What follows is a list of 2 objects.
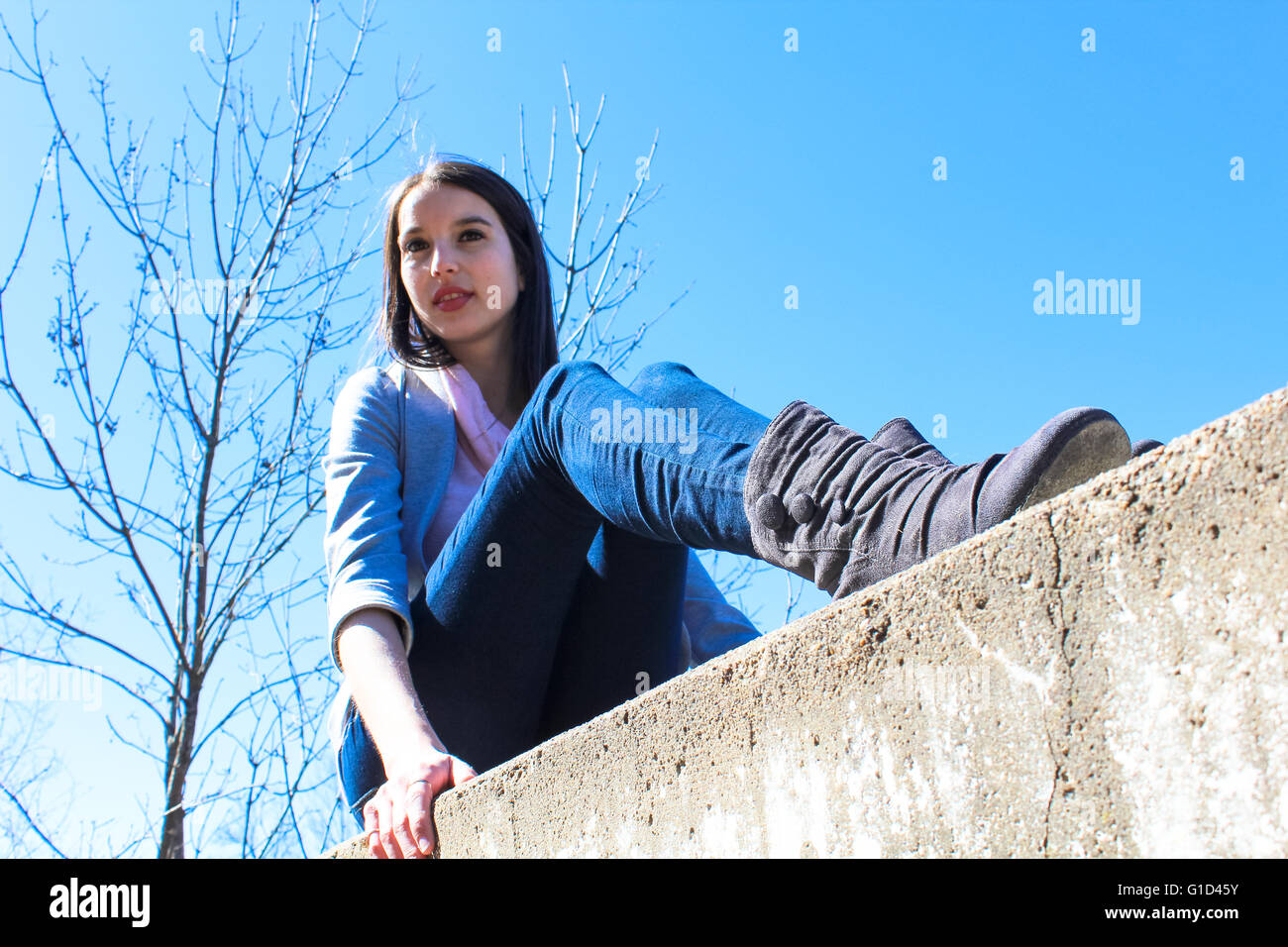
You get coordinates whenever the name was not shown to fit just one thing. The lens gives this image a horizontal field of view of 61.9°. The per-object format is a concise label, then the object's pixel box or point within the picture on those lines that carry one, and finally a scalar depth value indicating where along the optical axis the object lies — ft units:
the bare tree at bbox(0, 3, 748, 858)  12.26
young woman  3.71
